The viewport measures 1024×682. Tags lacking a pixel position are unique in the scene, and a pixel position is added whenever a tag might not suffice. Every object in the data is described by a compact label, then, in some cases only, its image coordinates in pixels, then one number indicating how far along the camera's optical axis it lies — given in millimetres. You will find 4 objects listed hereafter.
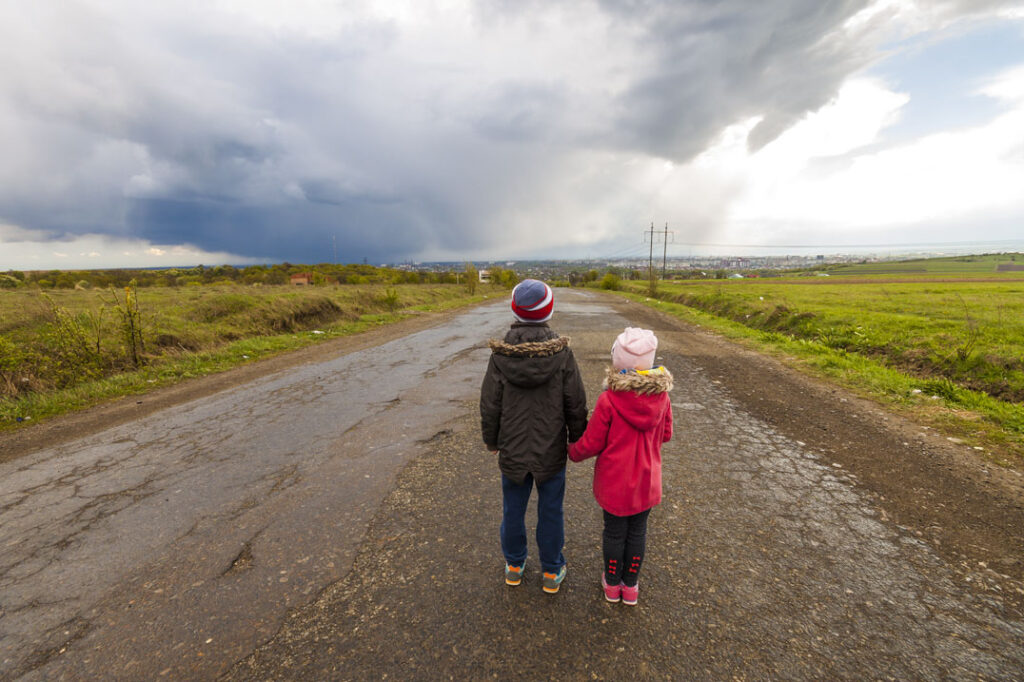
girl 2324
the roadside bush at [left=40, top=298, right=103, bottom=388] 7750
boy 2516
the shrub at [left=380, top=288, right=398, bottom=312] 21867
